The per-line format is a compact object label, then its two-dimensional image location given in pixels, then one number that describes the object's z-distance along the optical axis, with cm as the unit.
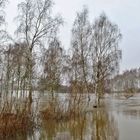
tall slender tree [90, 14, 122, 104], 3638
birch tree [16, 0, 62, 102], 2344
